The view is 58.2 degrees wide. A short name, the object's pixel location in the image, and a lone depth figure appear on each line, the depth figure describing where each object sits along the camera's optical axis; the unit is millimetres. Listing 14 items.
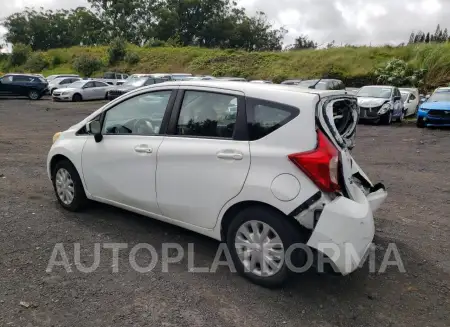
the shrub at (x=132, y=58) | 40731
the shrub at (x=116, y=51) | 41500
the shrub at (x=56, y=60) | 46000
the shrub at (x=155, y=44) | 47644
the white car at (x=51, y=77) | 31775
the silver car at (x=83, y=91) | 24547
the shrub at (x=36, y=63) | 45469
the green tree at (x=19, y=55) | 46562
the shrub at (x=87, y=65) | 40750
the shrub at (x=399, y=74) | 26609
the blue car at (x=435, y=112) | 14609
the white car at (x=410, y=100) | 19109
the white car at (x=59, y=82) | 28797
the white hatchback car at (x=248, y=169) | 3041
